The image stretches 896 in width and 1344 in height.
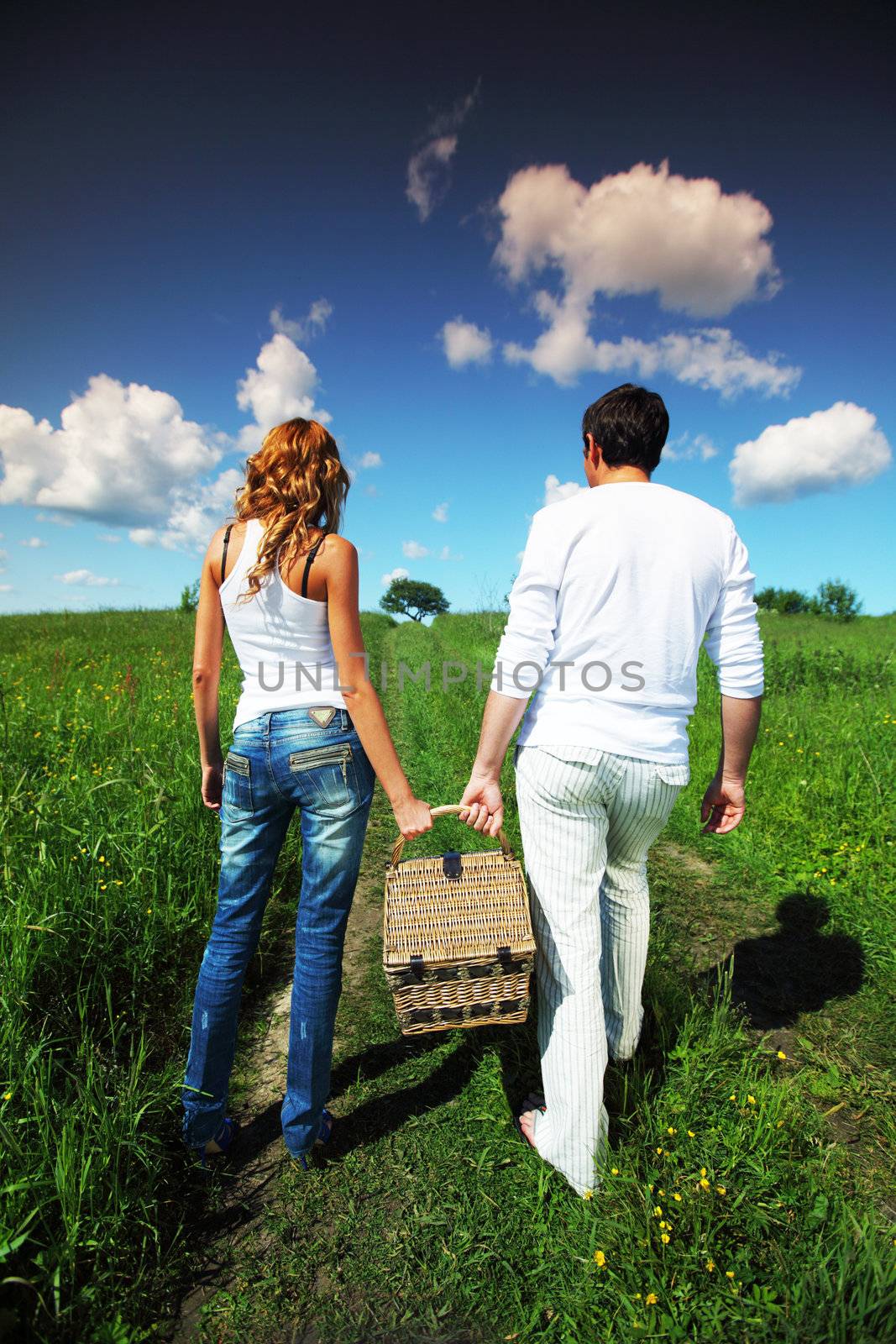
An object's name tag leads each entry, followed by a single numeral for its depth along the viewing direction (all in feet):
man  5.34
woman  5.58
